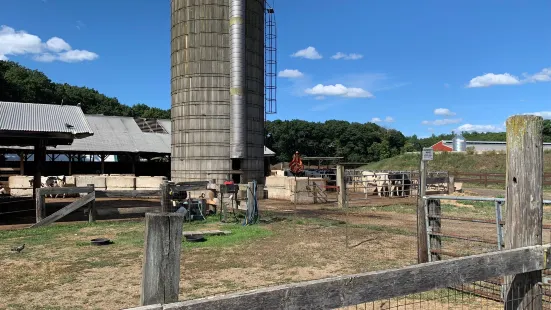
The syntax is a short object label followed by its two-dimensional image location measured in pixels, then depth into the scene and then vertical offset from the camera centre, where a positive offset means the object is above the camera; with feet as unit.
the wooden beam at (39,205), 44.91 -3.56
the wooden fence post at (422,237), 24.73 -4.05
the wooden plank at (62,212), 44.95 -4.32
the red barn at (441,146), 311.06 +15.55
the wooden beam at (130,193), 47.91 -2.63
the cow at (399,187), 87.41 -4.23
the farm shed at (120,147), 114.11 +6.50
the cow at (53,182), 86.38 -2.14
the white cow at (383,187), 86.69 -4.09
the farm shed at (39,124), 50.60 +5.89
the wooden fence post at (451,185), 92.50 -3.96
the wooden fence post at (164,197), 49.08 -3.09
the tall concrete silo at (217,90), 92.58 +17.41
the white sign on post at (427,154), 29.19 +0.91
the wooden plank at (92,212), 48.27 -4.67
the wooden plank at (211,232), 37.81 -5.71
